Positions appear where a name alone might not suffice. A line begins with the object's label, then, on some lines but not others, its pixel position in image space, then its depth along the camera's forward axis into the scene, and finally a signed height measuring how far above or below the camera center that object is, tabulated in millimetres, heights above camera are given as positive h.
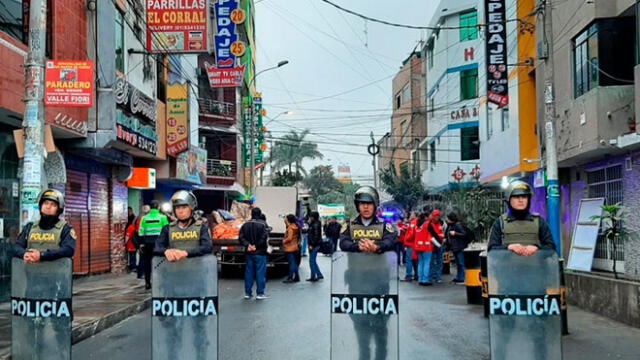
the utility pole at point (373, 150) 51275 +4202
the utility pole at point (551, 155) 13867 +918
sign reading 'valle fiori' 9469 +1808
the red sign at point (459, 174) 38094 +1494
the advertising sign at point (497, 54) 20828 +4618
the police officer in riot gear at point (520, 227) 6391 -270
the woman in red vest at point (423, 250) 16594 -1253
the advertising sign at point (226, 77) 24422 +4703
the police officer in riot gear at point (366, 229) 6426 -281
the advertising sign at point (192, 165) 24827 +1553
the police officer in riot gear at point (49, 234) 6551 -291
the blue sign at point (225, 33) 24980 +6551
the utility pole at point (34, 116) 8930 +1232
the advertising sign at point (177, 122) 23000 +2845
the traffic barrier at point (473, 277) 12570 -1485
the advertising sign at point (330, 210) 69750 -890
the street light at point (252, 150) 37975 +3056
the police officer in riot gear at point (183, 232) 6445 -279
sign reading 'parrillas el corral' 18234 +5018
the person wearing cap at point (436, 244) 16641 -1115
